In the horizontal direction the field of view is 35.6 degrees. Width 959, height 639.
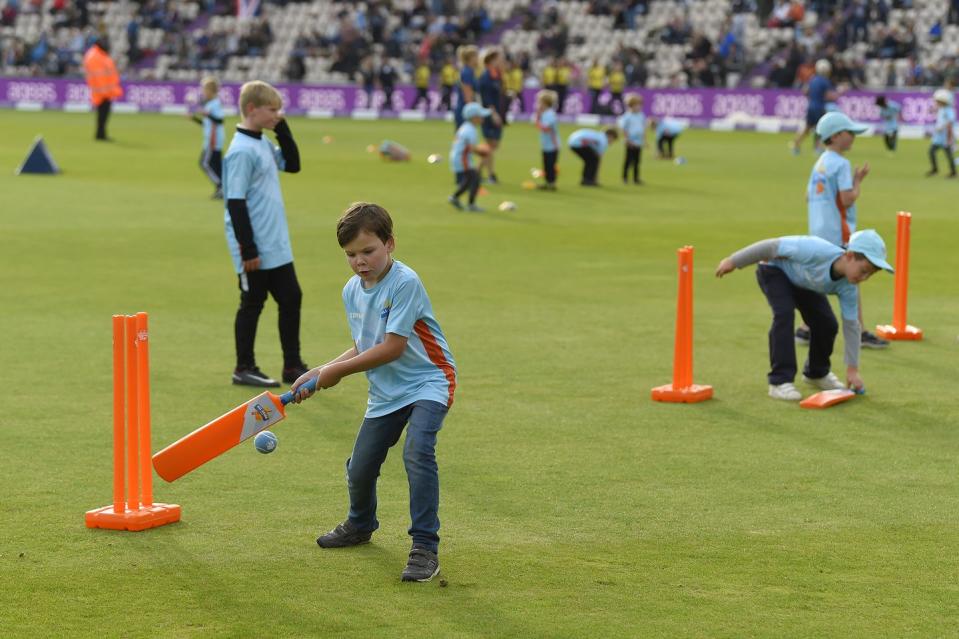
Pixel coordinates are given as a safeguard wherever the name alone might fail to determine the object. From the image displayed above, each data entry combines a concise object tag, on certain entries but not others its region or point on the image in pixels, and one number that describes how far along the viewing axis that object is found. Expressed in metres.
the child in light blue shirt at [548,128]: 25.08
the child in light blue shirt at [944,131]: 28.09
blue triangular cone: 27.53
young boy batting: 6.48
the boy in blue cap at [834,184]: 11.90
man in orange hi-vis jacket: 34.28
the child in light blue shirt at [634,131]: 26.80
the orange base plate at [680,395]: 10.49
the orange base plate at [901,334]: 13.04
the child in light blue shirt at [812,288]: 10.14
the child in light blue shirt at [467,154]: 22.30
